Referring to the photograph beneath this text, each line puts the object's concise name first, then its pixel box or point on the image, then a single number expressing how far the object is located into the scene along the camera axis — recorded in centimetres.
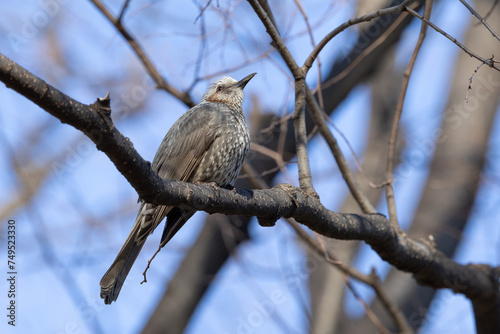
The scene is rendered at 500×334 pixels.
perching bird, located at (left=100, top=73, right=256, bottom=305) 739
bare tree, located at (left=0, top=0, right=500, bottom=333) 530
